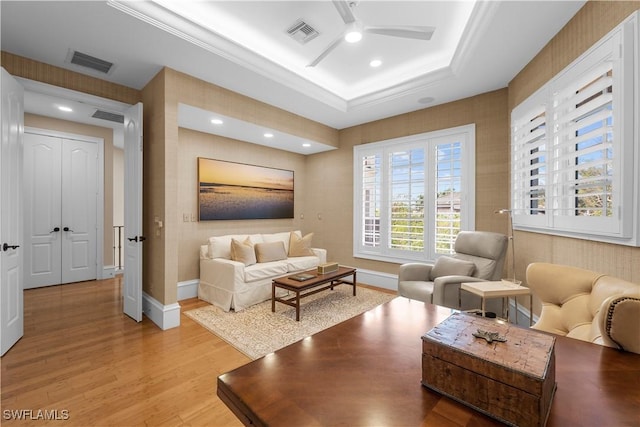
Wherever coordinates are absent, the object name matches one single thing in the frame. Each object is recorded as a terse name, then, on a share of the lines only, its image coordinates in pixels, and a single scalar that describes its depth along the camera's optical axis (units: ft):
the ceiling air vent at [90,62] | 9.20
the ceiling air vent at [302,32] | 8.75
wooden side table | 7.43
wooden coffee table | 10.71
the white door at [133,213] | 10.41
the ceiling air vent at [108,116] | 13.83
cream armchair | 2.85
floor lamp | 9.61
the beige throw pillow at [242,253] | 13.08
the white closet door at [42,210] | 14.35
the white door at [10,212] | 7.97
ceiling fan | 7.38
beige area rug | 9.05
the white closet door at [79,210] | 15.48
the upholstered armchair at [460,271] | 9.03
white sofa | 11.78
